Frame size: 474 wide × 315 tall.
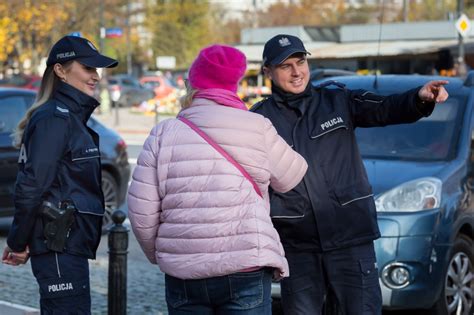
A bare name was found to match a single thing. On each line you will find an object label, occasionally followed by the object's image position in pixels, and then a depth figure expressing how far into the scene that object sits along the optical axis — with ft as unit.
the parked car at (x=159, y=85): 183.49
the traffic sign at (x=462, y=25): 95.02
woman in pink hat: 14.79
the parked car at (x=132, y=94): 208.40
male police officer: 18.43
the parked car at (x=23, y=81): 140.62
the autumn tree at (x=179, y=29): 336.58
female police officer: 17.27
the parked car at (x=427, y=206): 25.25
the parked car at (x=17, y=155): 38.86
